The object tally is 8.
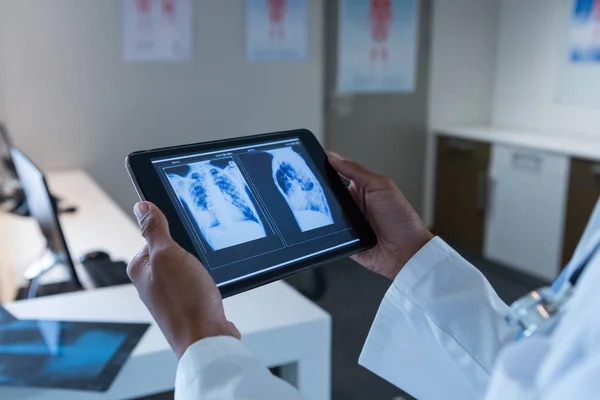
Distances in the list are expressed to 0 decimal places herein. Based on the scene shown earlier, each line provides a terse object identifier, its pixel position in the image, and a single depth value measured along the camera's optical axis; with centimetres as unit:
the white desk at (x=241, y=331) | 123
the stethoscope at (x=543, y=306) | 51
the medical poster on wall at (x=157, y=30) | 312
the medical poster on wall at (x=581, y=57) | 353
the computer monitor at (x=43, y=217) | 142
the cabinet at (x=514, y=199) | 323
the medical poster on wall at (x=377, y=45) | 373
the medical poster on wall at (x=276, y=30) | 338
